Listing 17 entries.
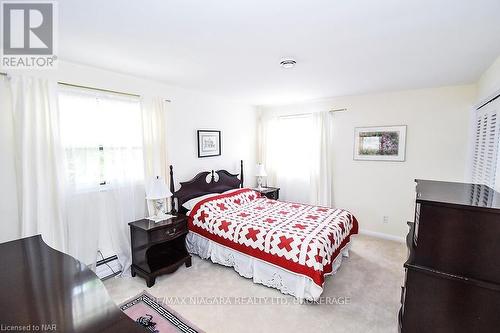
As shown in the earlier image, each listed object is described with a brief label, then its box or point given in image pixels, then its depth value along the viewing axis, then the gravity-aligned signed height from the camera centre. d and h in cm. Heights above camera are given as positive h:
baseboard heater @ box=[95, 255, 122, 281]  275 -142
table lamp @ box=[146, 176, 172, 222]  280 -57
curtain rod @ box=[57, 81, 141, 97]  236 +65
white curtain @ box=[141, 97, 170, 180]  304 +15
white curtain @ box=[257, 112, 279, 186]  501 +13
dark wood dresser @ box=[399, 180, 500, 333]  112 -59
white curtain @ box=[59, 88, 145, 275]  249 -26
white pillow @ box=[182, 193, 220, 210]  338 -78
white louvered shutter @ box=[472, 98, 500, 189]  230 +6
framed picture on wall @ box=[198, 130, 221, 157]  382 +9
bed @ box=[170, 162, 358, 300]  237 -98
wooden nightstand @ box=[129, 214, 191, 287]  266 -120
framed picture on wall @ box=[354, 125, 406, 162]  373 +11
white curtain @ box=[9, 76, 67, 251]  212 -10
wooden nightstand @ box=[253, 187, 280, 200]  448 -83
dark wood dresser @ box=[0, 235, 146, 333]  86 -64
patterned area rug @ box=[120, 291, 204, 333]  203 -154
